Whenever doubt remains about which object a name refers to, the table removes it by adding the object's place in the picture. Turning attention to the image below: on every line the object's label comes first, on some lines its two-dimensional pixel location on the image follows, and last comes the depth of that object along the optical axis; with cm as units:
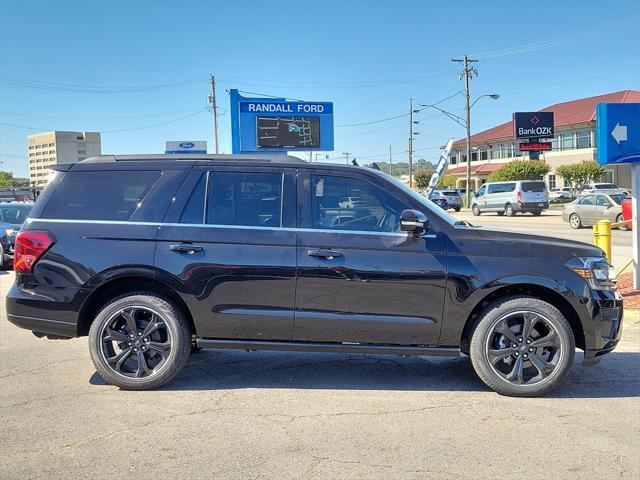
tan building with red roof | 6044
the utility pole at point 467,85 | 4950
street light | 5019
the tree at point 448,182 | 7675
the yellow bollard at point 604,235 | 867
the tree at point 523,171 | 5575
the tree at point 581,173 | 5606
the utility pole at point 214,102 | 5619
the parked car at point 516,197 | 3525
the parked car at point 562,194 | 5572
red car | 1920
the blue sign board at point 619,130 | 830
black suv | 470
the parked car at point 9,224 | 1367
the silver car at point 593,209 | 2286
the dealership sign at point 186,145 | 3425
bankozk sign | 6019
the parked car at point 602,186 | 4722
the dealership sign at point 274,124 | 2503
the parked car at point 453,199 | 4365
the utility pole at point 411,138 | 7243
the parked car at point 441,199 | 3861
